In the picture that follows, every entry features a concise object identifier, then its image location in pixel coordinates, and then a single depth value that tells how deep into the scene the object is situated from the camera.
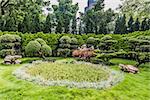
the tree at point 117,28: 7.68
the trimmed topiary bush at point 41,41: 5.57
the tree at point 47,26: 7.45
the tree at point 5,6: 8.16
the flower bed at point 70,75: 3.19
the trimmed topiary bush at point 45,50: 5.44
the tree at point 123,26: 7.54
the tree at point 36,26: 7.31
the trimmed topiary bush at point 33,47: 5.30
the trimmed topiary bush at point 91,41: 6.25
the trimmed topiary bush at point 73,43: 6.14
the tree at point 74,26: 8.20
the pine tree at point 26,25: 7.12
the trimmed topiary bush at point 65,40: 6.02
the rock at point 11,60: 4.70
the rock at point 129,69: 4.28
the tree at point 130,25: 7.61
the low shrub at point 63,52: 5.99
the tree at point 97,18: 8.04
